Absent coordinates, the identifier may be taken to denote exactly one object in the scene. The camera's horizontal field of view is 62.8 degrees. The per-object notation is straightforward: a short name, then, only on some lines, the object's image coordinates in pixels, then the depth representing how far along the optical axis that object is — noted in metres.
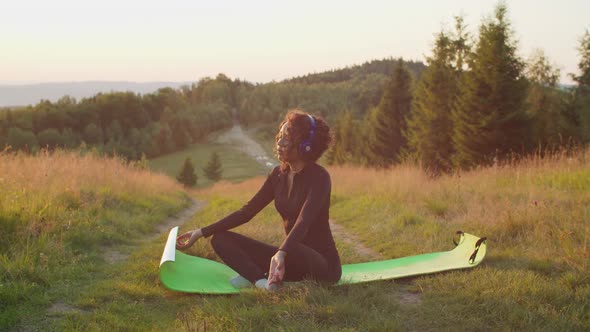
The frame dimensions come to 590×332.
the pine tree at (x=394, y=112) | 34.06
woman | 4.14
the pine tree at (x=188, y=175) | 47.78
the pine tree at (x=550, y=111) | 22.27
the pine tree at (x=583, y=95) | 30.78
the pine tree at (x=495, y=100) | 20.33
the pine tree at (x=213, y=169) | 54.31
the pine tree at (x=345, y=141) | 56.41
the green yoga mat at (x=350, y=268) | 4.48
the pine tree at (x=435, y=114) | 26.36
